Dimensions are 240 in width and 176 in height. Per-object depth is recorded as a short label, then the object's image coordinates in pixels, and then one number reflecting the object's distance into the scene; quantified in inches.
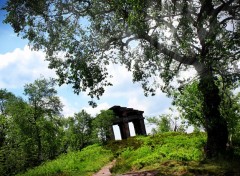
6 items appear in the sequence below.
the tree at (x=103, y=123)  1320.5
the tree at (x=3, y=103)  1219.2
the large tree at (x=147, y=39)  369.9
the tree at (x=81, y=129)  1471.1
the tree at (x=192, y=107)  812.2
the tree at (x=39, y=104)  1121.9
